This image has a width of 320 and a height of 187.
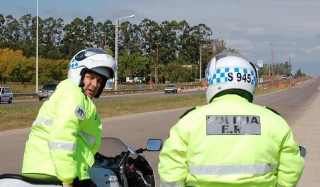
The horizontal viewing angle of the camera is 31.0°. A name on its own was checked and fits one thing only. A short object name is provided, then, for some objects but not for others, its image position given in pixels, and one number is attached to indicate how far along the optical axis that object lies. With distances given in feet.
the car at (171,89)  241.76
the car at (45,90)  153.13
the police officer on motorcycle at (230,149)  10.05
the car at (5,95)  137.88
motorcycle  13.91
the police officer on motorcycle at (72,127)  11.91
